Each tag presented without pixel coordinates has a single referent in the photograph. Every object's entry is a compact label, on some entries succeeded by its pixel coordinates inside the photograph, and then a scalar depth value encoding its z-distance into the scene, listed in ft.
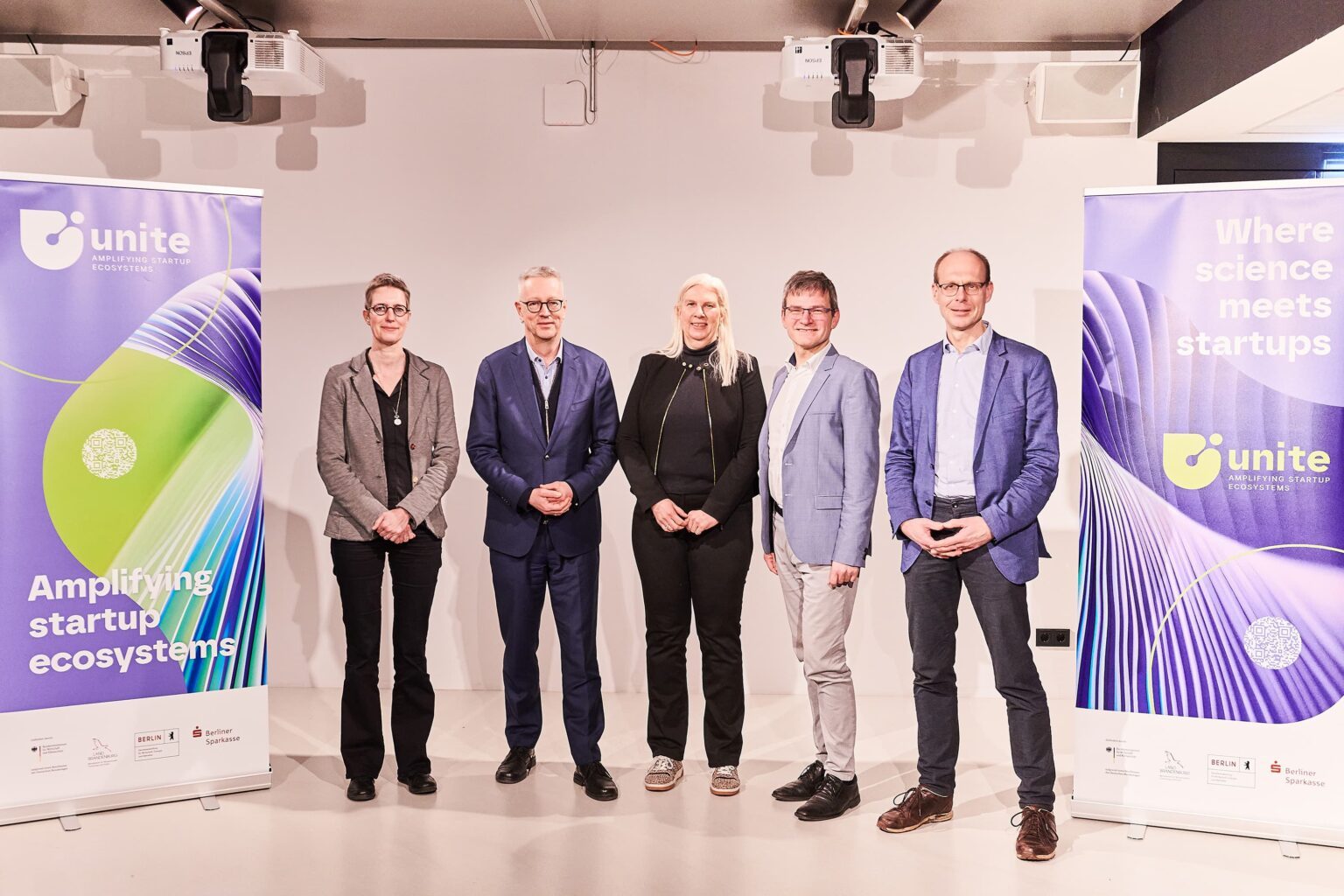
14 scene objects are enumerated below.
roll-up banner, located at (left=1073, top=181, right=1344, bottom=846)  10.48
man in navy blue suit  11.59
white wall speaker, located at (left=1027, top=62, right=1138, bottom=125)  15.01
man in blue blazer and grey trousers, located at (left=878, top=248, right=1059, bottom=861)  10.24
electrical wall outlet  15.97
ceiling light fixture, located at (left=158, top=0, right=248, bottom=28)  14.11
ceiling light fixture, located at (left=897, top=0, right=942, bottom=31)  13.78
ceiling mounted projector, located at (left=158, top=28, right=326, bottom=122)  14.15
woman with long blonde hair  11.33
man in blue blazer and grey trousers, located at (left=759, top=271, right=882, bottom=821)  10.89
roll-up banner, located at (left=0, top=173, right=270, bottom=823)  10.77
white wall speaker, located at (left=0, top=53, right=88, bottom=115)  15.37
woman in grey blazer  11.29
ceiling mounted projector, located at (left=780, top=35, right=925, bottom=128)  14.01
